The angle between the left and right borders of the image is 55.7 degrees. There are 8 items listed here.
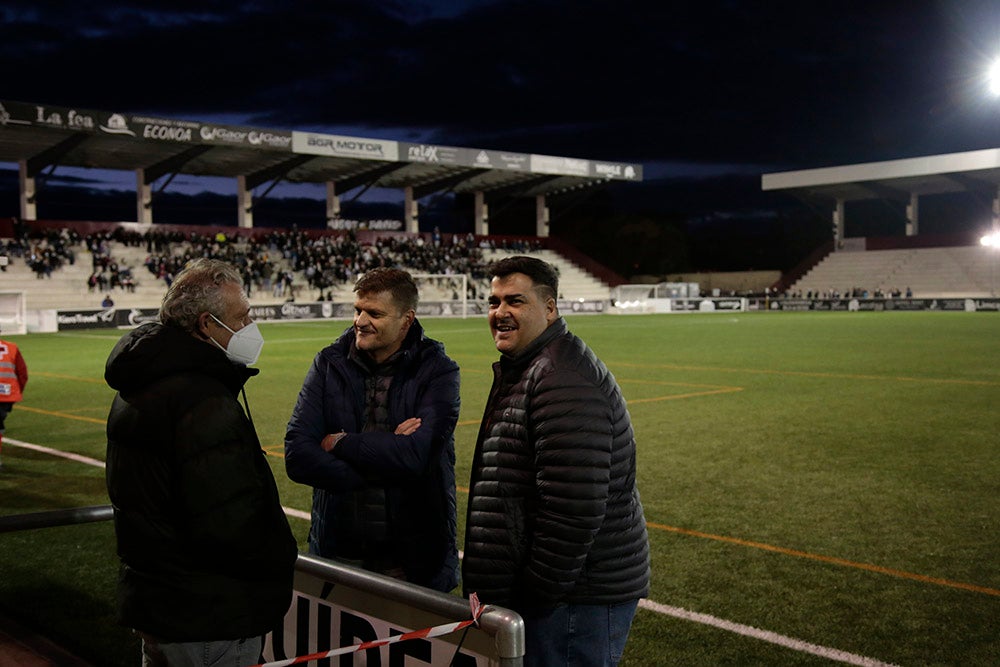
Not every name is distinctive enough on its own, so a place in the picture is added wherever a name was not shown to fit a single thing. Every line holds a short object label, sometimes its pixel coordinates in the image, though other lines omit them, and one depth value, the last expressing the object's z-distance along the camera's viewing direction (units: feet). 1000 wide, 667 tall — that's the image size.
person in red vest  30.76
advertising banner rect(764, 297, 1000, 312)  171.32
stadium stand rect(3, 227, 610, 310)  142.31
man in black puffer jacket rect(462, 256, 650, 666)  9.37
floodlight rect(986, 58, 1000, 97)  103.19
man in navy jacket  12.57
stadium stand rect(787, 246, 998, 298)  200.64
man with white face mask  8.46
